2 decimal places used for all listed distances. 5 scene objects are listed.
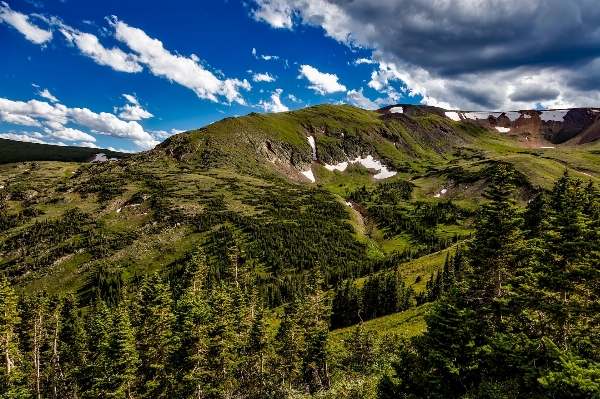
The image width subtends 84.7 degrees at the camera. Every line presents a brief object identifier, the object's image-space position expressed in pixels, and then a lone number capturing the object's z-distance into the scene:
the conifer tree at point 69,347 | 61.62
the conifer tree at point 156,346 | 37.31
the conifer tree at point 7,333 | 33.69
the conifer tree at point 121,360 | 34.41
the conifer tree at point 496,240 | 22.88
